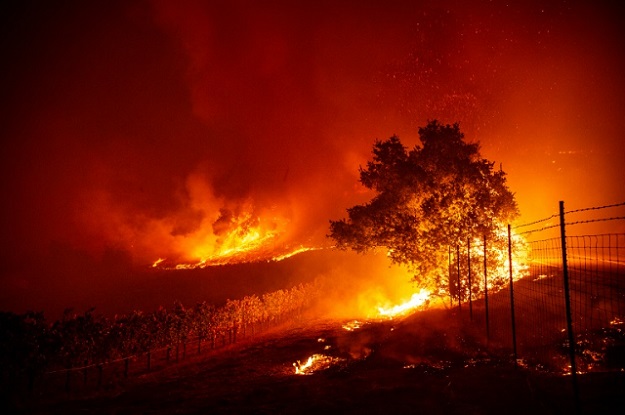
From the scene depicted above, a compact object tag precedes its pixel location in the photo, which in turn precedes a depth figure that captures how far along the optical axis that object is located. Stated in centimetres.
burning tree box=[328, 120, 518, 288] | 2397
